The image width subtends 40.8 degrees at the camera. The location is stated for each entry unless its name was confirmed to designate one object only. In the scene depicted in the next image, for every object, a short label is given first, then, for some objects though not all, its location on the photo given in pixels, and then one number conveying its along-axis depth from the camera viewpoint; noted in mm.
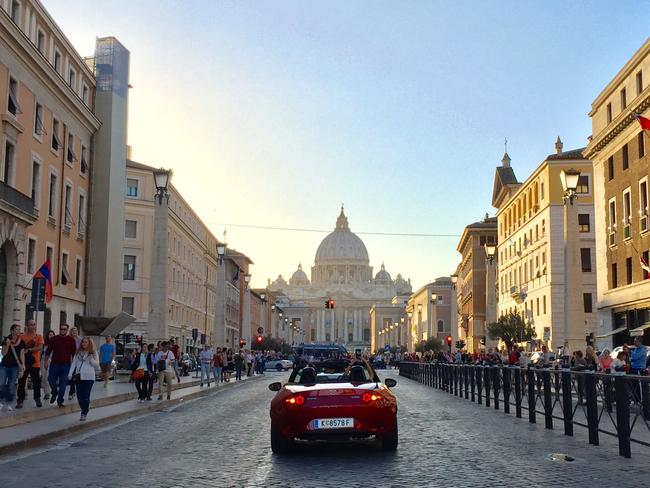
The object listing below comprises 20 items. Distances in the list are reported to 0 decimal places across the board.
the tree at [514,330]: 57844
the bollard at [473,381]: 24875
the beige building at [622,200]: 37562
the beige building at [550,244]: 55844
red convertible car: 11336
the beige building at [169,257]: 64125
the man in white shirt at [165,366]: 25016
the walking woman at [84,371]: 17031
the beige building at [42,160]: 30109
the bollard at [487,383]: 22203
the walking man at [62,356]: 19203
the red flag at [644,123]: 28375
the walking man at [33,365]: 19094
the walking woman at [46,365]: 20562
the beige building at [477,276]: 89062
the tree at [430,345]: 101181
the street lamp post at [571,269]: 26766
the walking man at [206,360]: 35250
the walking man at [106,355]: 27609
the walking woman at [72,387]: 20409
